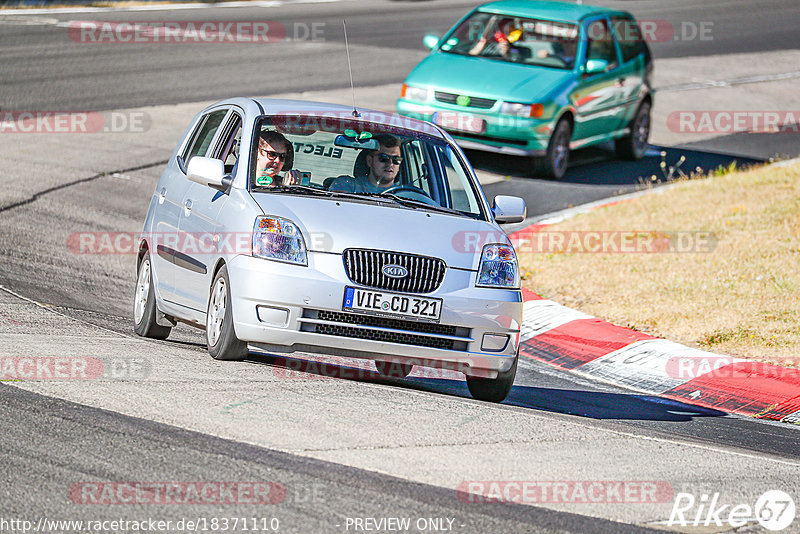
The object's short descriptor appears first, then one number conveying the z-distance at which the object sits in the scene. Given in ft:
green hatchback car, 103.71
